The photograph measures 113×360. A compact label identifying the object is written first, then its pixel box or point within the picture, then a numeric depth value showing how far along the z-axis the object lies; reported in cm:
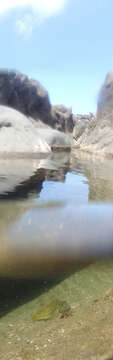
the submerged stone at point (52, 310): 179
